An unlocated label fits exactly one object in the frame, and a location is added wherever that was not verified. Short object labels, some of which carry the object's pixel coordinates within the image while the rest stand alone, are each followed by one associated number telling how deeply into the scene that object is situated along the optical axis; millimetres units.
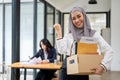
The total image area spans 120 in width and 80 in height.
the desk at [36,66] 4156
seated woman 5012
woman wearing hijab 2072
